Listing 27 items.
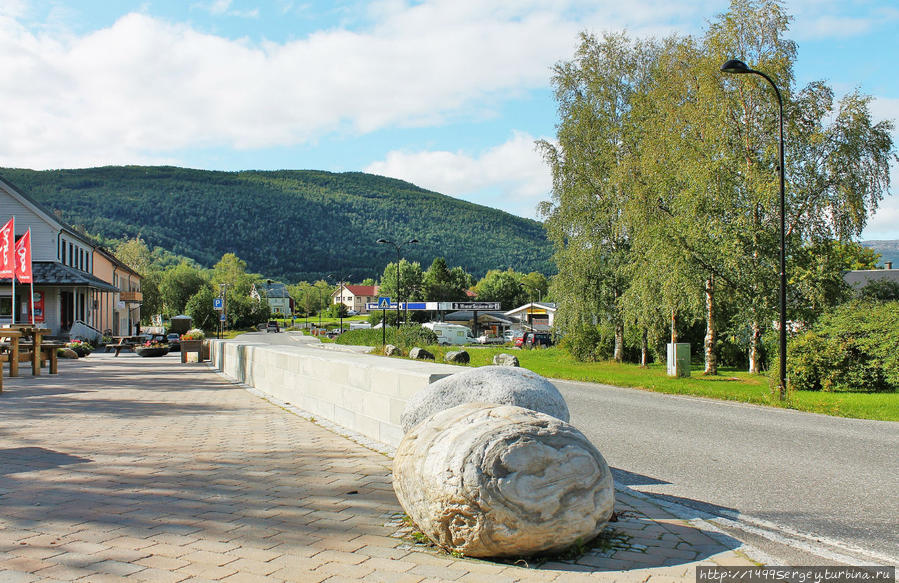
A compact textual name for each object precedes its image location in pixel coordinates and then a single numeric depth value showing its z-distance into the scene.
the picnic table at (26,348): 16.11
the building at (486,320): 89.00
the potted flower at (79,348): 31.77
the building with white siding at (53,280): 35.66
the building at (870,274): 46.04
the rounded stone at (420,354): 29.58
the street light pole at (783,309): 15.09
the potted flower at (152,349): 31.78
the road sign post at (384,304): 42.41
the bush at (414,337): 40.06
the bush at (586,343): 31.23
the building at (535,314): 86.00
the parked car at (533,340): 53.61
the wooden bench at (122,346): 33.12
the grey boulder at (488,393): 5.89
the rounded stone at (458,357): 27.58
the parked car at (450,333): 58.09
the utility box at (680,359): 21.92
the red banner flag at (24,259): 18.57
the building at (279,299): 165.25
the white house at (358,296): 187.00
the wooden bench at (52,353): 19.06
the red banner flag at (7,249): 18.34
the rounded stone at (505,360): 19.71
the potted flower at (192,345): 27.70
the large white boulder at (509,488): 3.87
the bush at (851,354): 16.27
